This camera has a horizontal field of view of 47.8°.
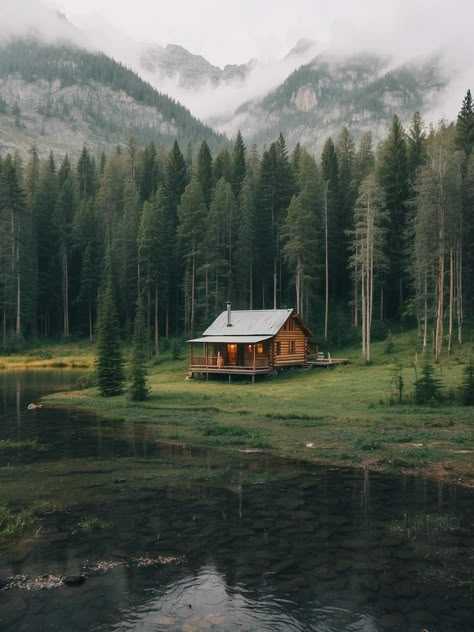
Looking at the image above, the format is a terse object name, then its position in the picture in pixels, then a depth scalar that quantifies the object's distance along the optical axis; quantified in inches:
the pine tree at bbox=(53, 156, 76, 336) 3189.0
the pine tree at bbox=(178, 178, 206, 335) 2554.1
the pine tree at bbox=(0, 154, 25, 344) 2829.7
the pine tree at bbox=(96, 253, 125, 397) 1502.2
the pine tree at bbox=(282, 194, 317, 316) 2304.4
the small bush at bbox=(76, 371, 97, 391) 1694.1
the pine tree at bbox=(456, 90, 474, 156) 2598.4
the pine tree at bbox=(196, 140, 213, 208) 3240.7
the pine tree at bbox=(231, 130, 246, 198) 3194.4
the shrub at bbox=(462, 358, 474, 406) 1047.6
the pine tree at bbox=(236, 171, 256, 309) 2640.3
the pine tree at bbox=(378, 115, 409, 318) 2517.2
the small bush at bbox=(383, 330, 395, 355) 1902.8
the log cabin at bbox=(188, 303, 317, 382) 1785.6
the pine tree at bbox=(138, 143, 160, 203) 3543.3
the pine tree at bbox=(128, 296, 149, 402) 1353.3
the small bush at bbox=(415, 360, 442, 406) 1087.5
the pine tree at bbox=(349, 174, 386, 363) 1828.2
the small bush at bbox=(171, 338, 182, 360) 2239.2
